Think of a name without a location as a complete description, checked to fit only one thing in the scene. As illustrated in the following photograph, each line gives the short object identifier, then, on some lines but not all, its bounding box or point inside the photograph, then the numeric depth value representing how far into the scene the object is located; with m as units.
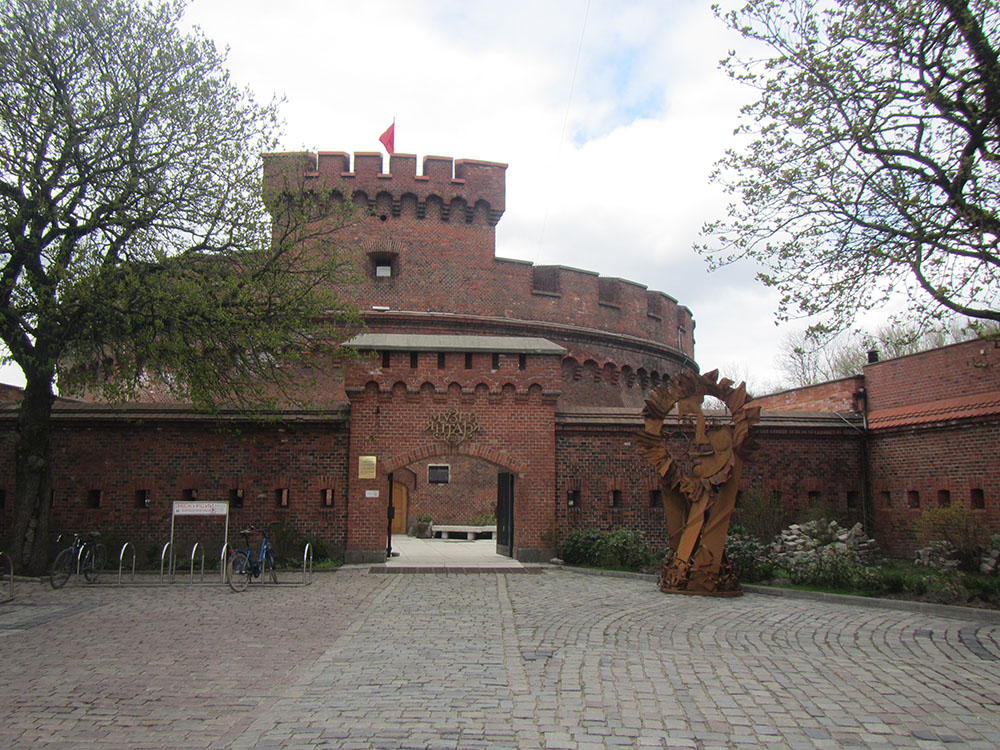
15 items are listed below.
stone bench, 24.11
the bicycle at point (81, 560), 12.53
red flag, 25.78
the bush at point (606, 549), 14.88
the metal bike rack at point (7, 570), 11.64
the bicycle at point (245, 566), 12.45
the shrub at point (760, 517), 15.54
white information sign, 13.77
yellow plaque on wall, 16.02
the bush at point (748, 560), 13.28
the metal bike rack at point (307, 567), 13.04
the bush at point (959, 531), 13.08
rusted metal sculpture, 12.02
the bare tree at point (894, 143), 10.39
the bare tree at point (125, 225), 12.62
